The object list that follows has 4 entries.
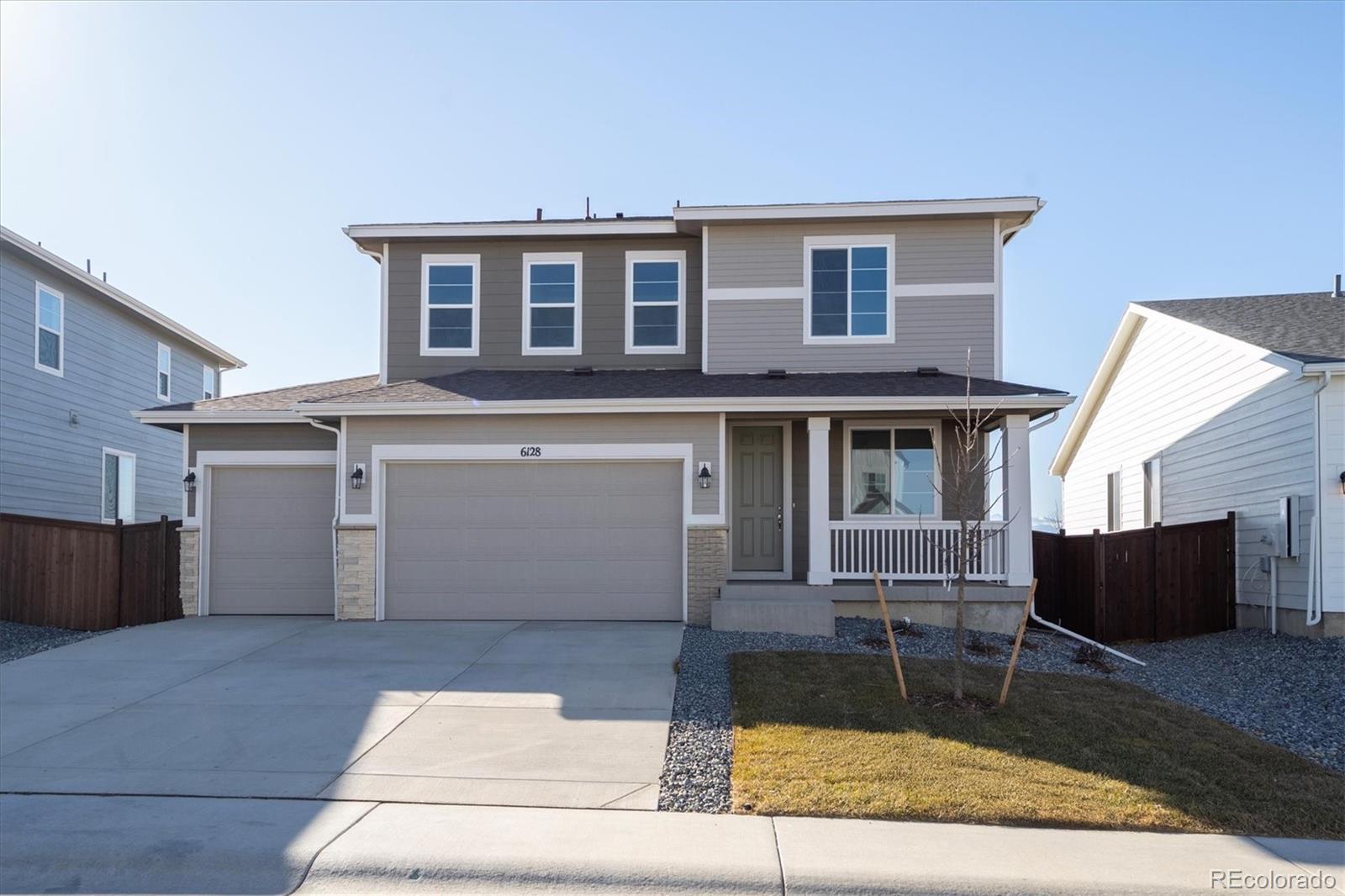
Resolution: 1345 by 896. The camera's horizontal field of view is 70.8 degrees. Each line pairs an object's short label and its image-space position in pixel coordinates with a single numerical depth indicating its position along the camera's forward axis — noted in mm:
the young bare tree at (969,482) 11695
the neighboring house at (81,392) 16453
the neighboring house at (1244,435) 11531
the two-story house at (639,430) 12484
